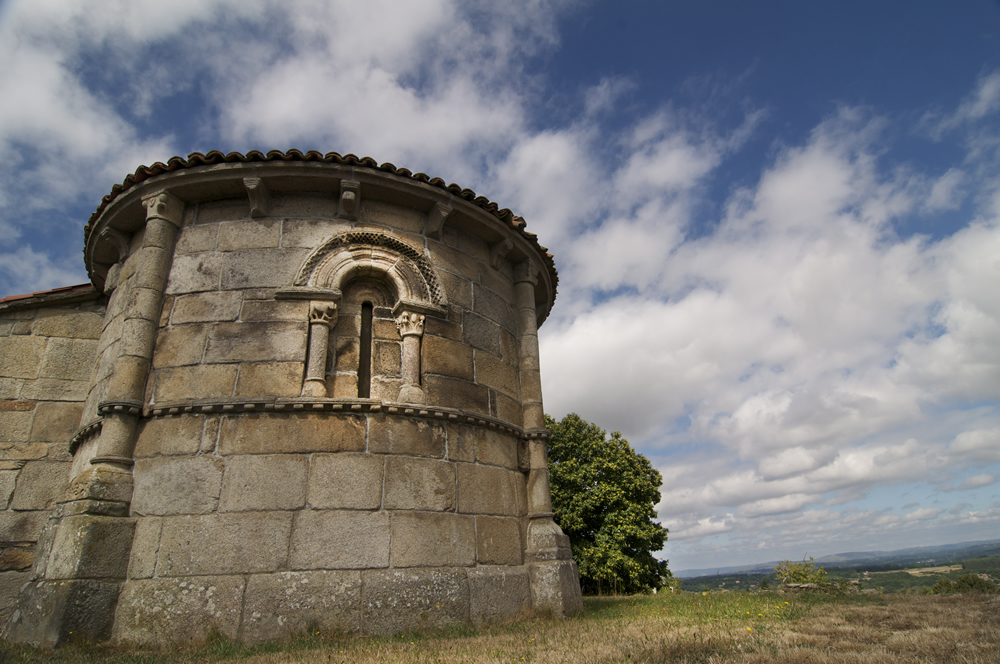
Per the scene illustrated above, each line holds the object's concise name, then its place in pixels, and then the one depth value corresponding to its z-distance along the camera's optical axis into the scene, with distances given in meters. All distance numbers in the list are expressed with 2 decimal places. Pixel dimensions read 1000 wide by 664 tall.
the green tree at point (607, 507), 20.42
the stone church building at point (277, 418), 5.58
